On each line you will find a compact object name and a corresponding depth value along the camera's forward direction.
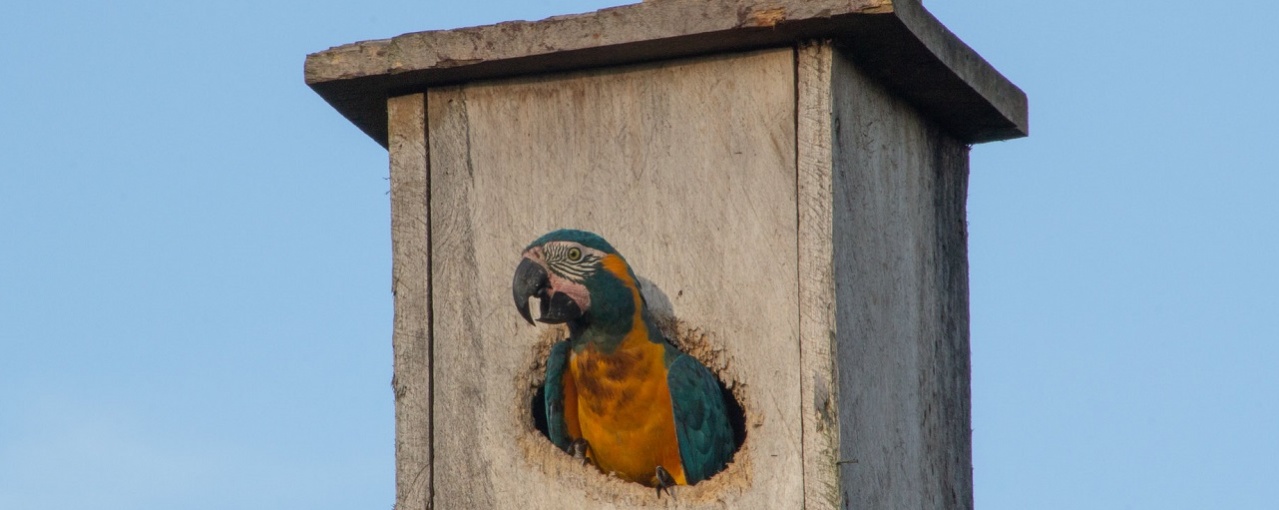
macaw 10.08
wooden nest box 9.98
